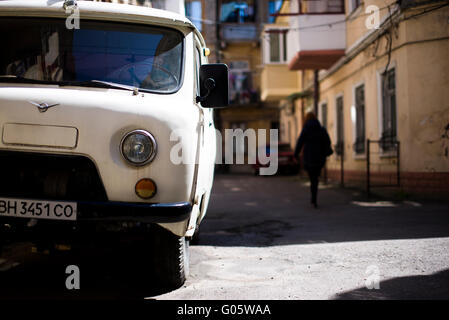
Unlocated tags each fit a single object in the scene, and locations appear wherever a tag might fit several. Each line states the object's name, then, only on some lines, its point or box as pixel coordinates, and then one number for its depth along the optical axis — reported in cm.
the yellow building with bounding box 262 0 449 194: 1156
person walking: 1097
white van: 387
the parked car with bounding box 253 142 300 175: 2630
